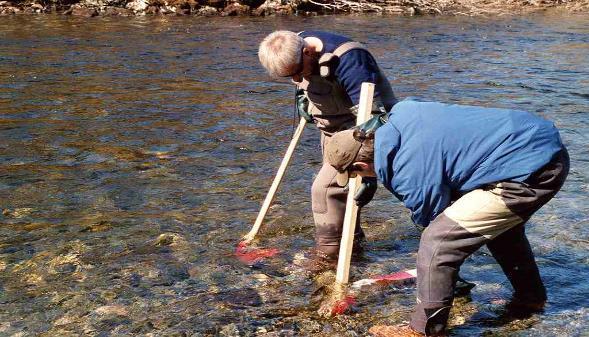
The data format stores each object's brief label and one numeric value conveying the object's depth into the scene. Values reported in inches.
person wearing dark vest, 213.5
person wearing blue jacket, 173.9
